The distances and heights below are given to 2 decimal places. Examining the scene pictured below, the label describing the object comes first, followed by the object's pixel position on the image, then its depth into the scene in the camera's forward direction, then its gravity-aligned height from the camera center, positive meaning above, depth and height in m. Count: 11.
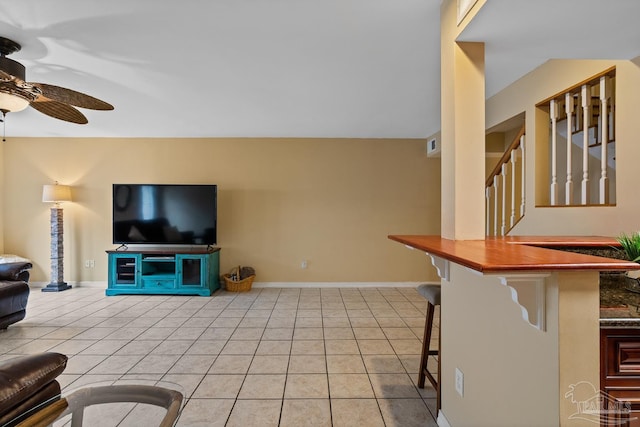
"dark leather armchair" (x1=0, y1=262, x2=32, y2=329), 3.16 -0.86
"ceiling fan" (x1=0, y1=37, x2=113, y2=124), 1.97 +0.81
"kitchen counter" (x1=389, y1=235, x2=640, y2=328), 0.86 -0.15
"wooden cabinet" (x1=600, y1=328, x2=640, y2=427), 0.94 -0.49
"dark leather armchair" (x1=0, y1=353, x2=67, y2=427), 1.08 -0.66
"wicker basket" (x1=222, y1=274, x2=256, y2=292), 4.86 -1.17
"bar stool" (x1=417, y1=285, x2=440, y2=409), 2.10 -0.82
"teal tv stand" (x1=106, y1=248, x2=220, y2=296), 4.66 -0.97
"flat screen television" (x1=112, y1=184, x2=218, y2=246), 4.84 -0.03
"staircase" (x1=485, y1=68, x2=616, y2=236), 2.12 +0.54
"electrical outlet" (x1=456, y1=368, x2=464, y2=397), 1.62 -0.91
